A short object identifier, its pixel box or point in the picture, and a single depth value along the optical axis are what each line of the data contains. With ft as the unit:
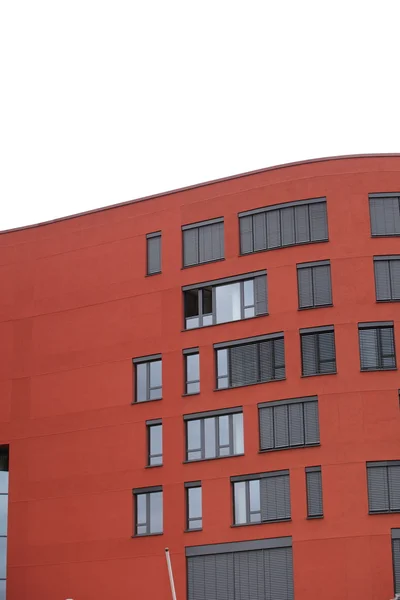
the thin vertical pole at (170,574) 166.81
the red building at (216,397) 173.27
